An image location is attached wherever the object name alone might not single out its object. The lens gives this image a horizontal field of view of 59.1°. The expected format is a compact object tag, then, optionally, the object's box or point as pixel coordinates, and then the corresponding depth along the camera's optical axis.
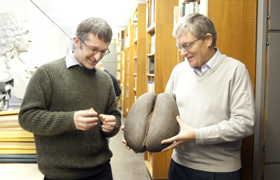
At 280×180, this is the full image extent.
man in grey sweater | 1.17
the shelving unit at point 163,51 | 2.96
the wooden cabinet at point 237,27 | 1.71
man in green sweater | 1.07
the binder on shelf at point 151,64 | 3.56
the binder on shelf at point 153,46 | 3.24
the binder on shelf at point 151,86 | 3.23
